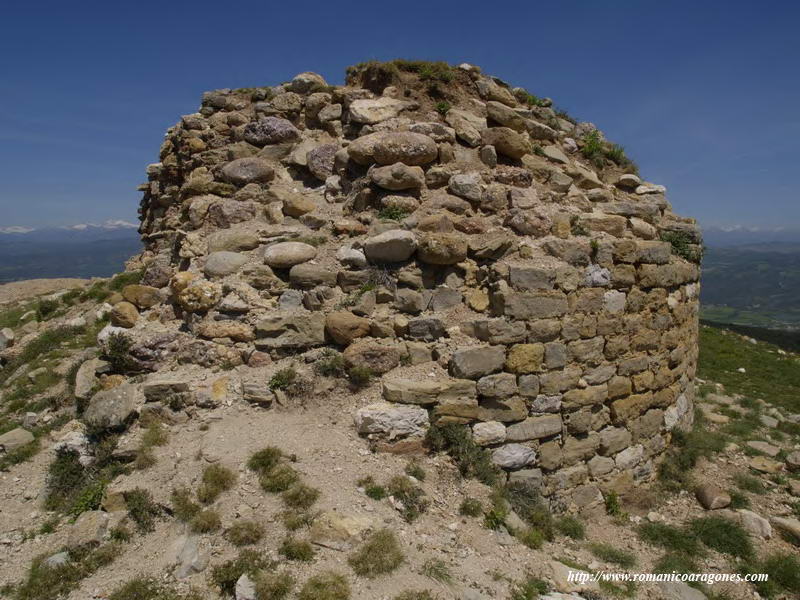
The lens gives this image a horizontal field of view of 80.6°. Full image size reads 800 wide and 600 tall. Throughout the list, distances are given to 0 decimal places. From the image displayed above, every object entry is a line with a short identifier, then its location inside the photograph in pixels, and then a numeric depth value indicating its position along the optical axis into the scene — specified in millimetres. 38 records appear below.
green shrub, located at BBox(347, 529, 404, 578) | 4719
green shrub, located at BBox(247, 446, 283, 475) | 5774
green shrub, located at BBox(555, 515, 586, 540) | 6594
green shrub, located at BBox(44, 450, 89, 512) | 5968
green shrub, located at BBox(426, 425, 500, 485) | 6418
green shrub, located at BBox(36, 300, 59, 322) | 13227
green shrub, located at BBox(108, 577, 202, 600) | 4371
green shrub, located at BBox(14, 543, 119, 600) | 4559
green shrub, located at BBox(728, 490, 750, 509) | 7602
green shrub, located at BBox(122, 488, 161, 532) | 5285
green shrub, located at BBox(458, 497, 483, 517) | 5895
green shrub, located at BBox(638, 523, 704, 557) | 6570
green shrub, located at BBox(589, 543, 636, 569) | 6141
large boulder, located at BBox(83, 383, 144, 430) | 6500
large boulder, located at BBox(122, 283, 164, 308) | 8586
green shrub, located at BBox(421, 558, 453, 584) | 4809
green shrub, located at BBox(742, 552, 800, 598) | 5949
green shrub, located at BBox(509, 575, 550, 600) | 4863
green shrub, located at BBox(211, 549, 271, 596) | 4453
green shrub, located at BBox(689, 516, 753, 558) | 6566
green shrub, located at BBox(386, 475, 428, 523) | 5613
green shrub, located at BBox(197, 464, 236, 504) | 5406
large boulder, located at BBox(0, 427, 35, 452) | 7090
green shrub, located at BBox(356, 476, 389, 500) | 5715
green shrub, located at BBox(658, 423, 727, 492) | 8117
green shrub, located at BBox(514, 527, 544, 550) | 5793
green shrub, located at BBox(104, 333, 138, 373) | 7312
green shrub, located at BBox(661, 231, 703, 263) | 8586
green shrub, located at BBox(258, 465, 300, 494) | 5523
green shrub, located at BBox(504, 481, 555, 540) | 6340
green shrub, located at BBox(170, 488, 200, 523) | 5219
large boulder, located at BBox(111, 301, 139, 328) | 8086
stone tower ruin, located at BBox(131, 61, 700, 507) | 6867
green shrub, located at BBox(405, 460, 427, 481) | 6146
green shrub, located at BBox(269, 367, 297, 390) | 6809
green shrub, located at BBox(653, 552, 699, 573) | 6129
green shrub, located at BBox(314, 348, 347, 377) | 6918
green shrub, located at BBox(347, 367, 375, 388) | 6770
